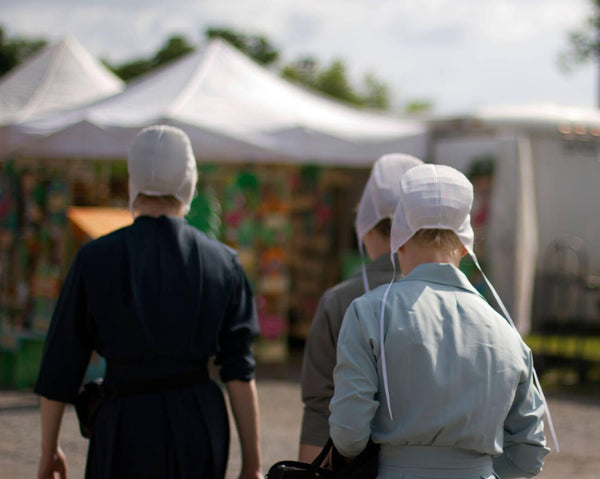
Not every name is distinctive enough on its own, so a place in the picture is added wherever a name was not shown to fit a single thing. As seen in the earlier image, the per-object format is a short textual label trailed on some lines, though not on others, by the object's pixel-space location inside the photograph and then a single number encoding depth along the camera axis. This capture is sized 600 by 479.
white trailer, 9.02
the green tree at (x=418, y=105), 69.14
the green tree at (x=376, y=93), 65.75
